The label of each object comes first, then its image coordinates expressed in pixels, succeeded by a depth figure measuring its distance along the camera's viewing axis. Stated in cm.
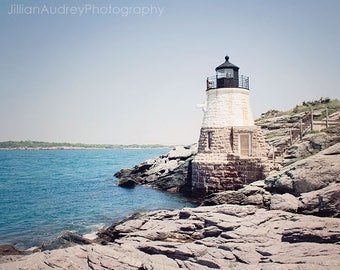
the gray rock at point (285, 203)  1289
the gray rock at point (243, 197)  1591
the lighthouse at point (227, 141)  2098
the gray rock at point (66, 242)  1172
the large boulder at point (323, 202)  1170
